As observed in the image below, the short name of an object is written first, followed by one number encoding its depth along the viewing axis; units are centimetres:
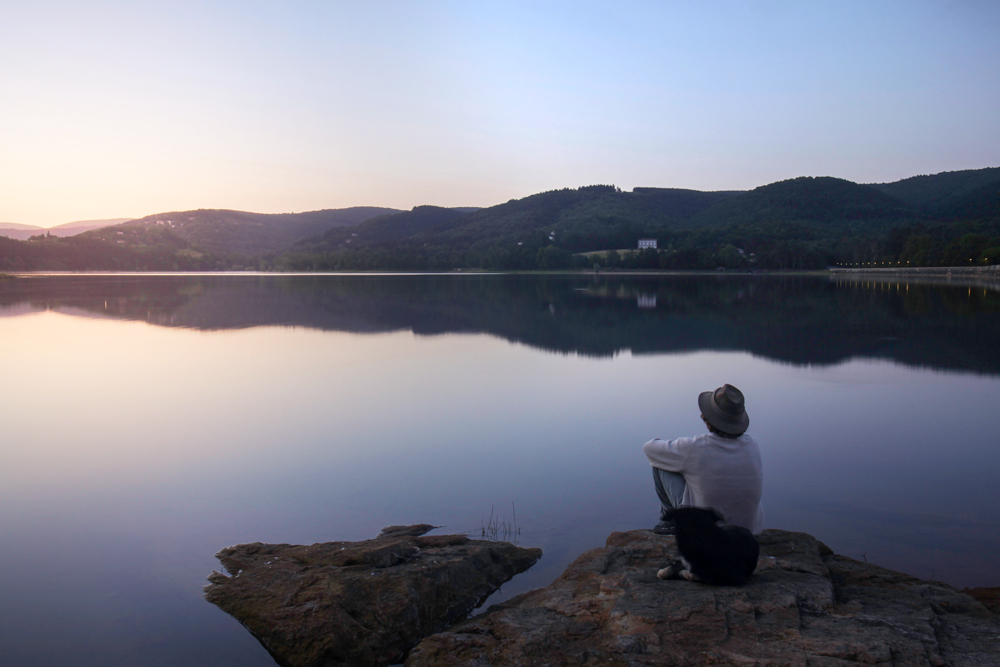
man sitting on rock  385
